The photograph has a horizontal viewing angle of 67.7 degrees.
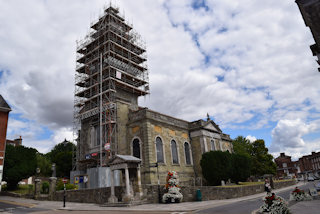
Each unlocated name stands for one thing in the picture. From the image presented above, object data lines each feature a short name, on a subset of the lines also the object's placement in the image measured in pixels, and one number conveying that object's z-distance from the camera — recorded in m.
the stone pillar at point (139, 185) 19.45
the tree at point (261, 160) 47.22
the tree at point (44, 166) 48.72
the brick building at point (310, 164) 81.69
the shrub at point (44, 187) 29.84
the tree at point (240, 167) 29.62
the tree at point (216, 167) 26.84
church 26.64
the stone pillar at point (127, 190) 18.56
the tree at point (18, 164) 30.11
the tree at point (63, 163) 50.04
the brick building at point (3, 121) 24.15
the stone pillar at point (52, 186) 24.44
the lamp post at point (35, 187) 25.38
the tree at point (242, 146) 50.37
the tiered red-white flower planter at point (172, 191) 18.98
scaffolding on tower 30.52
